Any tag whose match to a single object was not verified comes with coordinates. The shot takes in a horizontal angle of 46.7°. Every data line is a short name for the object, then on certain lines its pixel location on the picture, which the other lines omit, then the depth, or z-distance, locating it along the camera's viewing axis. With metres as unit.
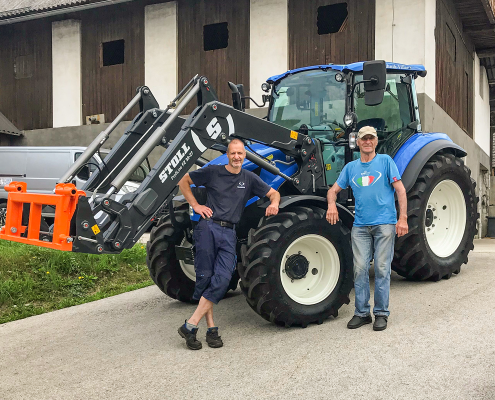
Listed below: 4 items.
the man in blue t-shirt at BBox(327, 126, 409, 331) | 5.31
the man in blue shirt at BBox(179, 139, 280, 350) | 4.94
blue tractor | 5.25
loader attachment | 4.46
